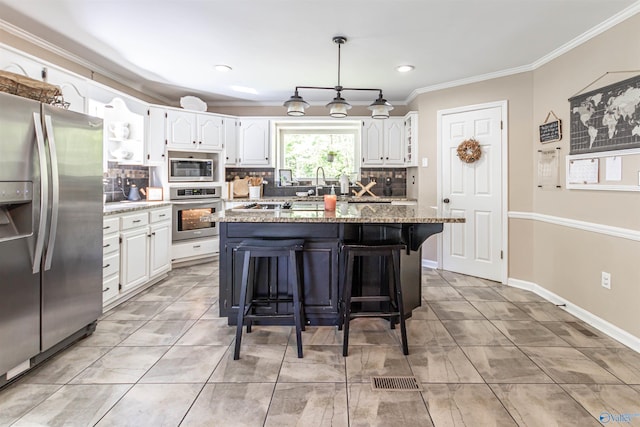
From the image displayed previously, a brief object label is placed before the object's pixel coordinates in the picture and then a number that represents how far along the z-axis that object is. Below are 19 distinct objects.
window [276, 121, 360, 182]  5.75
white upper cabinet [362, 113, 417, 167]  5.32
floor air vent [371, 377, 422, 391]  1.98
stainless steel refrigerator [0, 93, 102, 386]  1.93
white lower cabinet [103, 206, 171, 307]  3.19
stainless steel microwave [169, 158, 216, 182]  4.69
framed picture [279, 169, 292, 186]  5.65
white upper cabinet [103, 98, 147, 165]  4.04
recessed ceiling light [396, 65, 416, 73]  3.85
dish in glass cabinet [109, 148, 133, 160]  4.21
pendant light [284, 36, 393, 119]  3.03
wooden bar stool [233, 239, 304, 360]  2.33
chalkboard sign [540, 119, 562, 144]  3.35
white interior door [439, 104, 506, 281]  4.08
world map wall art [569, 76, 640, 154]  2.52
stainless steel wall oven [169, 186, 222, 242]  4.62
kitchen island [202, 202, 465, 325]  2.71
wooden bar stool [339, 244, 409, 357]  2.37
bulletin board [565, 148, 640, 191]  2.54
